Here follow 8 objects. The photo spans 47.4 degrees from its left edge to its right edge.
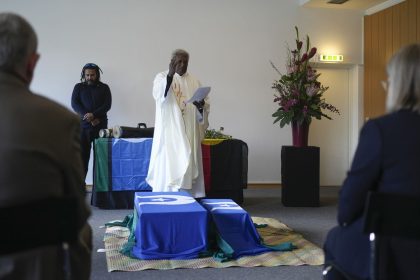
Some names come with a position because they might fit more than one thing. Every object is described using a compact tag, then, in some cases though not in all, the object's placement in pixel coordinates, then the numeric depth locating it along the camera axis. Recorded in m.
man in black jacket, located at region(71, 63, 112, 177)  5.85
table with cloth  5.47
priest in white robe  4.90
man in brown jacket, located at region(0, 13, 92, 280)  1.26
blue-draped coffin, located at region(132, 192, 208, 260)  3.37
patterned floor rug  3.22
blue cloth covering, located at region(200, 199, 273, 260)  3.51
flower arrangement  5.86
